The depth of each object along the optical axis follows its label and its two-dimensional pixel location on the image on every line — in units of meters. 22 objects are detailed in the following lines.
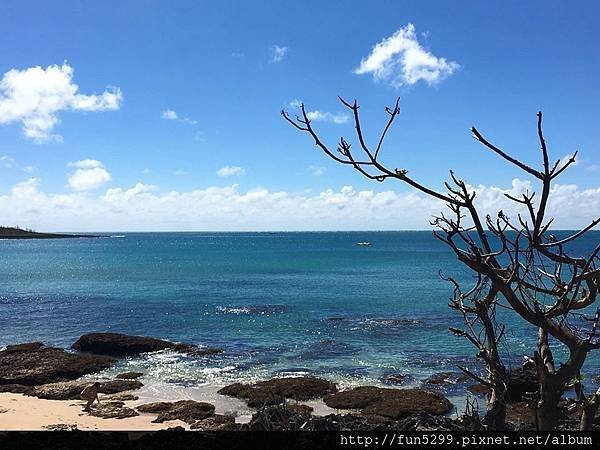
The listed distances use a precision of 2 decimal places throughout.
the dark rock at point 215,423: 15.81
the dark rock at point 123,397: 18.94
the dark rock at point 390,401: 17.20
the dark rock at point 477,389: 19.08
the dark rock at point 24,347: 26.20
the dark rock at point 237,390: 19.03
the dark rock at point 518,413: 16.22
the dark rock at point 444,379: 20.59
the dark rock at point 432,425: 8.13
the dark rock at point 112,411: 16.97
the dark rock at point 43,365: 21.98
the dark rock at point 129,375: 22.00
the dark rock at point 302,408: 16.77
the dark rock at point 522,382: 18.52
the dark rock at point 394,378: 20.92
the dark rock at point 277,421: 9.32
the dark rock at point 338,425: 9.42
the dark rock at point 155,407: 17.56
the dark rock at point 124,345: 26.73
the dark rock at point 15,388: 20.56
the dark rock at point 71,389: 19.72
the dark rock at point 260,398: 17.91
